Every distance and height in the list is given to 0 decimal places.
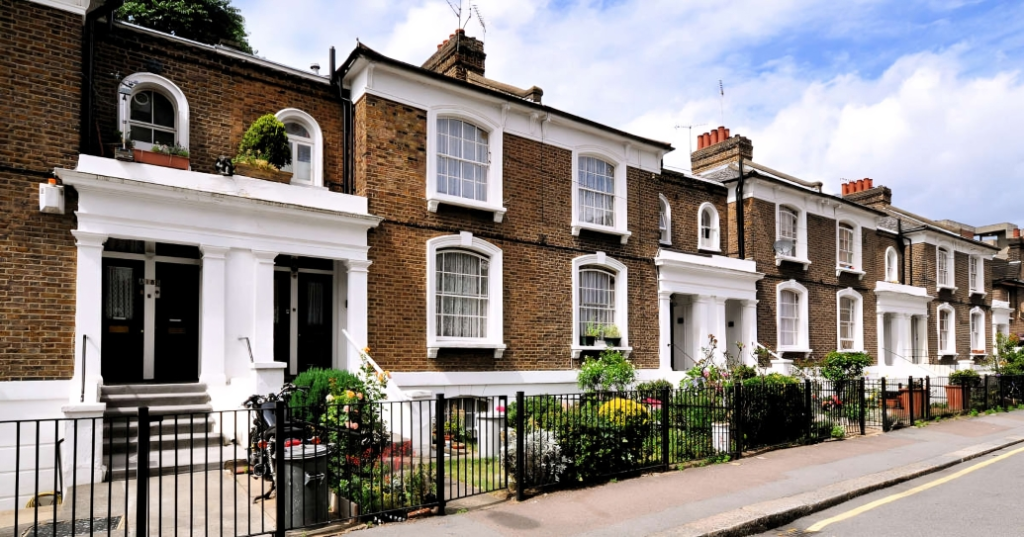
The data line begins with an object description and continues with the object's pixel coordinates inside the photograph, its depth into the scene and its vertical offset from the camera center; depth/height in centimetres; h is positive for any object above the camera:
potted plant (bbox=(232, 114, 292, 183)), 1175 +270
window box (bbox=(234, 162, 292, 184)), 1162 +223
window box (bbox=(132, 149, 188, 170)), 1077 +230
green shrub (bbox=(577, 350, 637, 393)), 1507 -148
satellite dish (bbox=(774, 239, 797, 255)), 2130 +176
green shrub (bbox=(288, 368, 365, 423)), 1030 -118
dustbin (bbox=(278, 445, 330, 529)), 707 -182
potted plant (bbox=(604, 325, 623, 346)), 1648 -72
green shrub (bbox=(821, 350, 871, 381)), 1968 -171
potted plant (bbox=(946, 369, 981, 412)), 1823 -219
